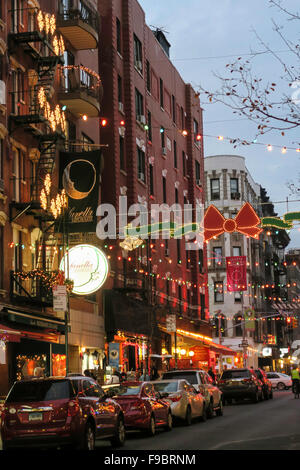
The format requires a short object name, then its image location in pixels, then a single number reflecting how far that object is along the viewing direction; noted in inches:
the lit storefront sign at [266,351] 3573.1
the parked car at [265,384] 1656.5
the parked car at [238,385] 1505.9
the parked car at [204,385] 1116.5
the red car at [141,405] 835.4
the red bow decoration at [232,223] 1387.8
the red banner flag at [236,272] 2434.7
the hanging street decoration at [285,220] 1334.9
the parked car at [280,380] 2536.9
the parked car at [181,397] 981.8
